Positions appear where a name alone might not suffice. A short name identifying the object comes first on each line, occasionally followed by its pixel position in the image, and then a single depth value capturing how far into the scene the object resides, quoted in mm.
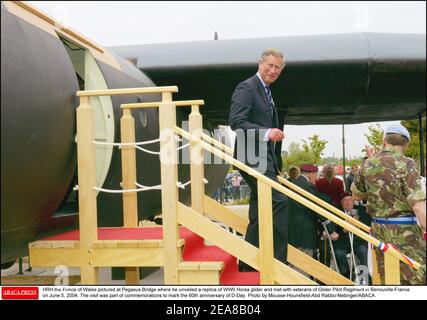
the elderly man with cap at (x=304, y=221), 4688
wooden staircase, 2955
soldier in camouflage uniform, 3203
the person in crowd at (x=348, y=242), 5098
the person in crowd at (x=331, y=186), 5051
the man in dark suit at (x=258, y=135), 3324
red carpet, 3211
